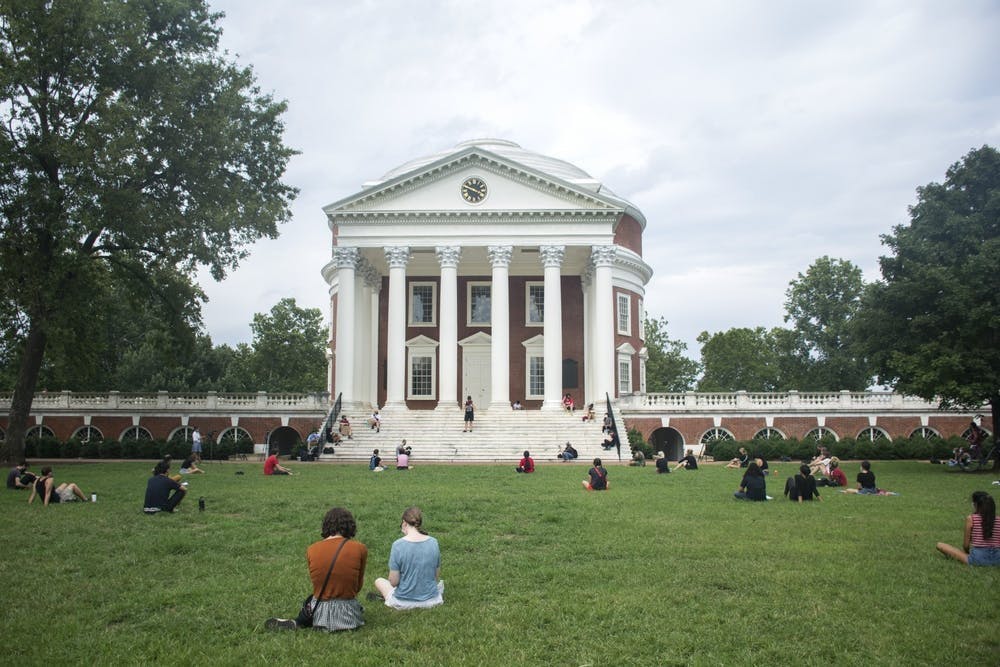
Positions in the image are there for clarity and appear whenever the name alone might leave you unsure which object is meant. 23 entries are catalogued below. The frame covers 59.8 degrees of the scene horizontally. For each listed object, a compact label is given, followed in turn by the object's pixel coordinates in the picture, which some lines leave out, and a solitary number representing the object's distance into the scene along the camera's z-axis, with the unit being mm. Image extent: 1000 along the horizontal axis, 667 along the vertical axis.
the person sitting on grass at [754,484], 19250
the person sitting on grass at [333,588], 8625
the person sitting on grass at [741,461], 31797
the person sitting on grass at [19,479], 21047
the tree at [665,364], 82750
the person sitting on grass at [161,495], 16750
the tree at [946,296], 28844
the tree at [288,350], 77188
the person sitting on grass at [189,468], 27295
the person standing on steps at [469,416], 41094
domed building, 45656
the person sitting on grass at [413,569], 9422
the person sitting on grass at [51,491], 18250
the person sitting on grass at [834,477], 23234
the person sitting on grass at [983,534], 11266
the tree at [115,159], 30172
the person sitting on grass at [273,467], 27775
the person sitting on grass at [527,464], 28580
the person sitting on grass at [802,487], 19312
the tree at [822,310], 64750
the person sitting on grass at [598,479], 21756
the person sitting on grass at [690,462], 31031
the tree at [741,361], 73812
